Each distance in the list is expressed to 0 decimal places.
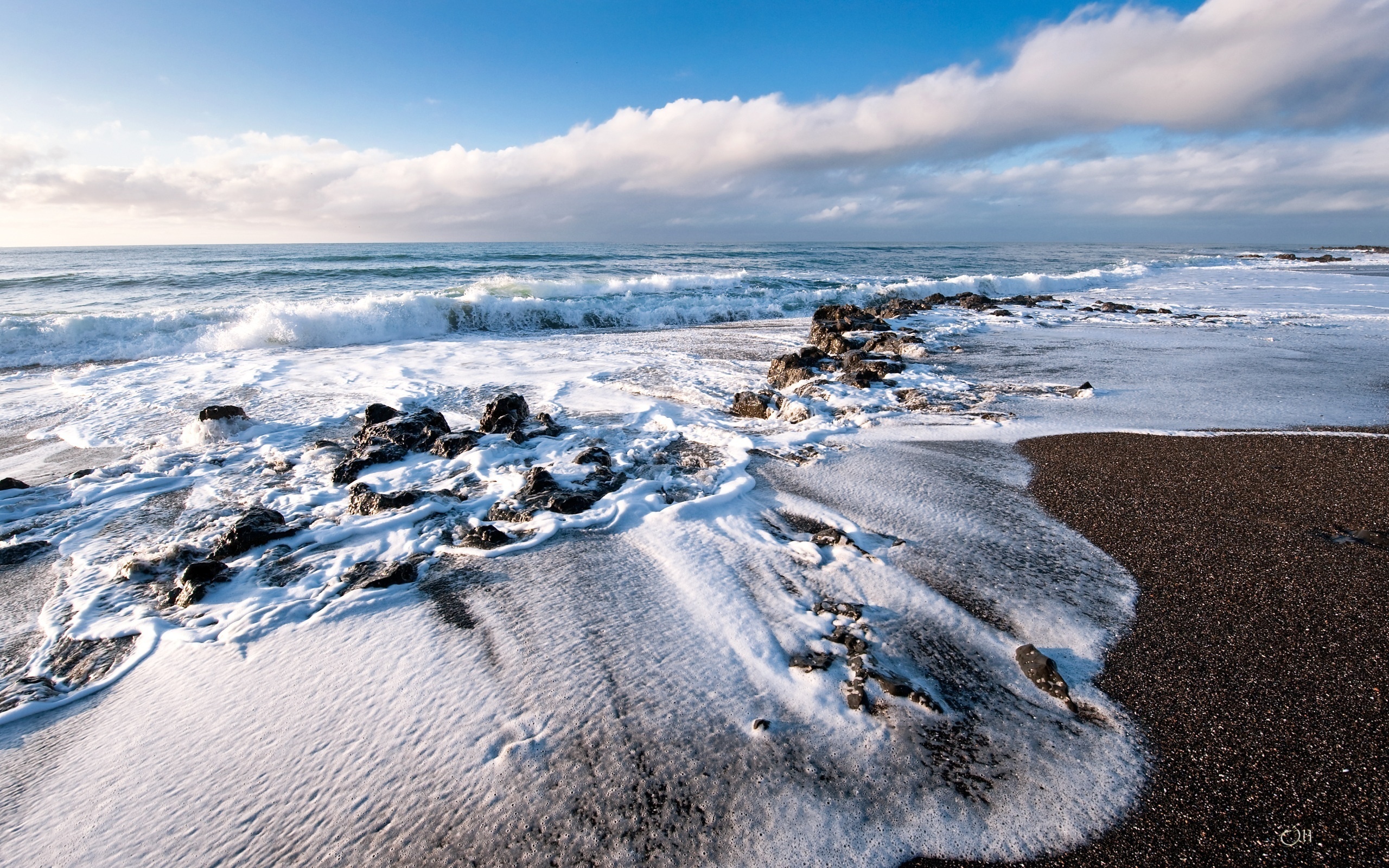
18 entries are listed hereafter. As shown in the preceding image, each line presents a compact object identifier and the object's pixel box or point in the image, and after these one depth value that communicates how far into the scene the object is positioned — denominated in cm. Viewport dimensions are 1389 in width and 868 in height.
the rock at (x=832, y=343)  923
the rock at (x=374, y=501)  394
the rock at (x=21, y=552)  350
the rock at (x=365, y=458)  456
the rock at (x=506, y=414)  550
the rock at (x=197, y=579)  299
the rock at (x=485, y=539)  344
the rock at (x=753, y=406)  611
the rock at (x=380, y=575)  304
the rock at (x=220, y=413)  557
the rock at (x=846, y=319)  1165
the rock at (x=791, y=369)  753
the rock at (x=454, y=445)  501
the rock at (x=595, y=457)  472
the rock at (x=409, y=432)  512
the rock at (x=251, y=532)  342
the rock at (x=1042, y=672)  224
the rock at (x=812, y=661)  238
